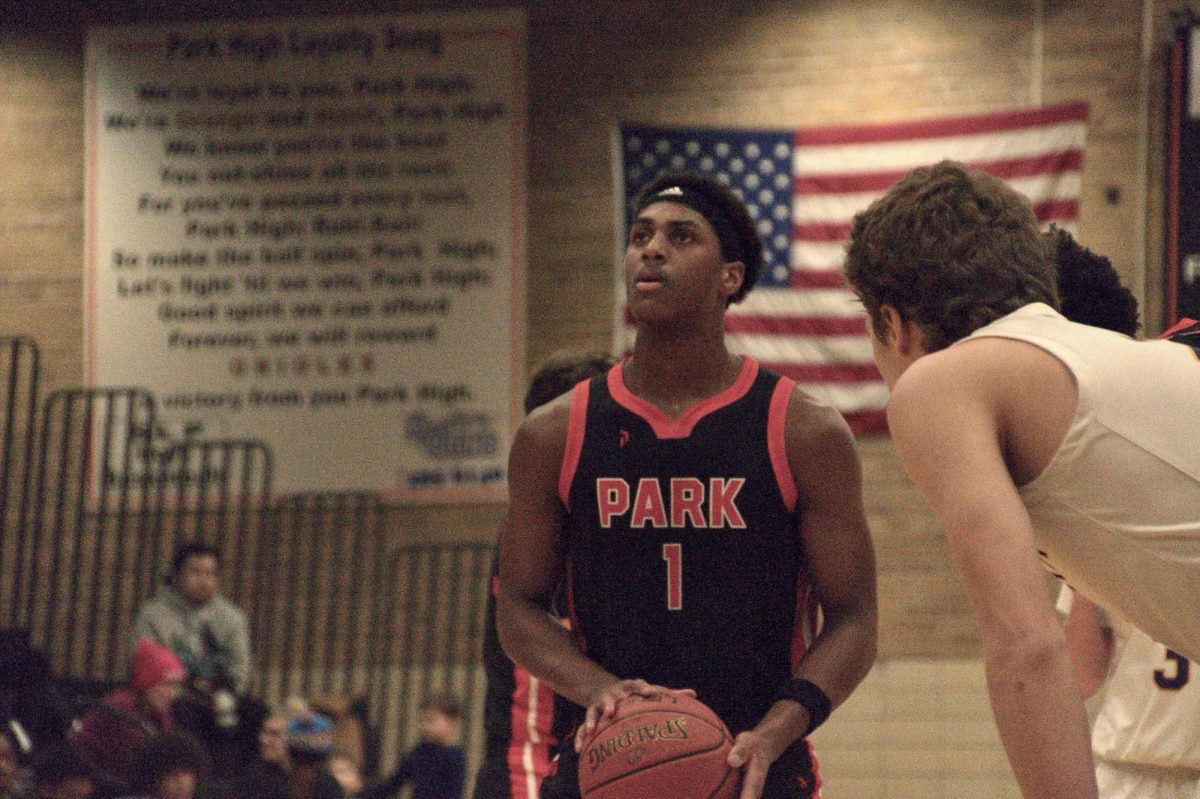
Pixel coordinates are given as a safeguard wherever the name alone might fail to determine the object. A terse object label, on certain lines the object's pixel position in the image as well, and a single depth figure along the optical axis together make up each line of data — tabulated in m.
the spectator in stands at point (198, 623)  16.13
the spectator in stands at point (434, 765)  15.55
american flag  17.94
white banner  19.13
